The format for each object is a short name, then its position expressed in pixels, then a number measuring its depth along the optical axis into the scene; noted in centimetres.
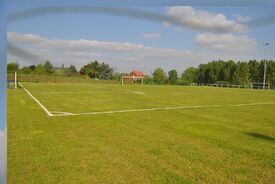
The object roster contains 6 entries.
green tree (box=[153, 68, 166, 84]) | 8303
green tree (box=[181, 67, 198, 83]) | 9011
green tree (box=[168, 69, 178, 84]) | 8272
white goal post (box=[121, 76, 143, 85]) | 8738
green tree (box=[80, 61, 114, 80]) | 9781
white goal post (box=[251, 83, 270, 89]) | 6289
